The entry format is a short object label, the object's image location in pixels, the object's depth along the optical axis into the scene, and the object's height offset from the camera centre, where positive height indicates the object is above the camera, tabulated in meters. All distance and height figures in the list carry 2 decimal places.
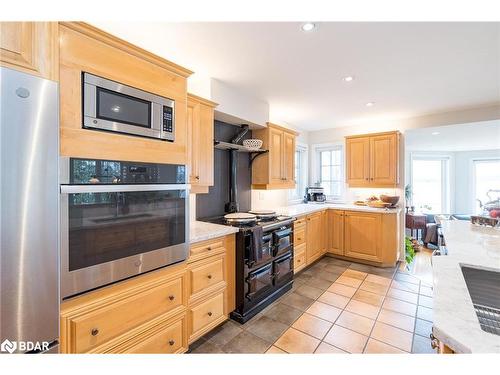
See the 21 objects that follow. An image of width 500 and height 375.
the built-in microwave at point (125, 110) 1.21 +0.45
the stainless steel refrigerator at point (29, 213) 0.90 -0.11
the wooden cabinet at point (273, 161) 3.31 +0.38
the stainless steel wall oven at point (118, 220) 1.12 -0.19
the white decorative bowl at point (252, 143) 3.11 +0.59
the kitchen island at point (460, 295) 0.62 -0.41
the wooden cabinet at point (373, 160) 3.88 +0.47
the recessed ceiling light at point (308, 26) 1.63 +1.15
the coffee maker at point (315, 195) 4.70 -0.17
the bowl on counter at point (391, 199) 3.90 -0.21
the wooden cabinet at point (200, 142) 2.18 +0.44
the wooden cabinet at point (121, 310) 1.15 -0.72
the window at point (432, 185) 6.88 +0.05
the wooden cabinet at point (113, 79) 1.12 +0.62
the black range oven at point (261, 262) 2.23 -0.81
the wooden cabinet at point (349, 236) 3.55 -0.82
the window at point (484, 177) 6.56 +0.28
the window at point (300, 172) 4.81 +0.32
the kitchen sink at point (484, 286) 1.20 -0.55
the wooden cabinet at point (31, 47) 0.92 +0.59
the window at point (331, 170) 4.78 +0.36
